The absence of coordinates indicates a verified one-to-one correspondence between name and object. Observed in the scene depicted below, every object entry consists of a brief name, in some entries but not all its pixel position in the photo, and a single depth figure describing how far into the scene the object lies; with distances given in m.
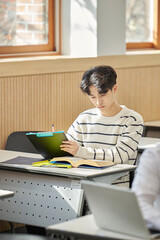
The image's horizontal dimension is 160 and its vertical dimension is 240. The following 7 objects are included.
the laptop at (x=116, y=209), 2.65
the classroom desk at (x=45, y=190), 4.04
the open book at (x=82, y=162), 4.16
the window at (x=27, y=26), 5.55
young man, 4.37
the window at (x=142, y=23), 6.78
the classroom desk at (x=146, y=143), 5.28
